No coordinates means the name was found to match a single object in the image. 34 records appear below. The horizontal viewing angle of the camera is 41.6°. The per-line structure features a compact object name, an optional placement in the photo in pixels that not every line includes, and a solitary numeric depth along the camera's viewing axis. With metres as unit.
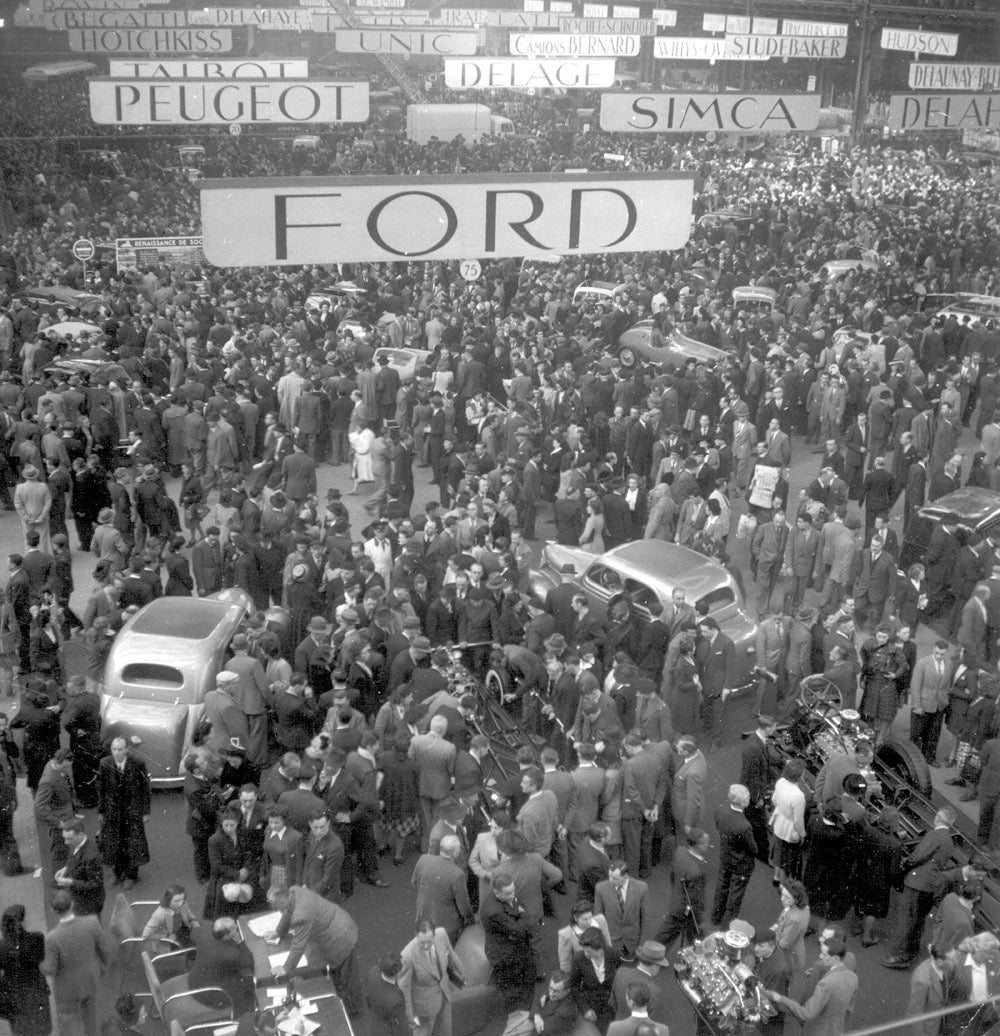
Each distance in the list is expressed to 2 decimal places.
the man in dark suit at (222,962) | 7.88
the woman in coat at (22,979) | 7.94
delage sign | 21.45
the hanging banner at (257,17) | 27.50
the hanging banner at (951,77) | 24.41
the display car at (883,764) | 9.80
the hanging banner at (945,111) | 21.72
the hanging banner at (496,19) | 29.61
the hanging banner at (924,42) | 29.95
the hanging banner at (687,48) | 26.58
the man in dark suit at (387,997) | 7.93
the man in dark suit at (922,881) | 9.09
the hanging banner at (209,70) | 17.72
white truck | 42.34
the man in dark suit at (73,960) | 7.98
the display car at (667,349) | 22.58
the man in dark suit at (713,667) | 12.16
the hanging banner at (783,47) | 26.25
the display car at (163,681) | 11.20
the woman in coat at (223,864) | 9.34
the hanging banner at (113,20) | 24.70
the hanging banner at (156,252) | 28.42
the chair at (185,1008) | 7.79
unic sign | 25.61
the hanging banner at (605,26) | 28.62
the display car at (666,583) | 12.95
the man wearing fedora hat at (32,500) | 15.39
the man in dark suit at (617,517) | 15.58
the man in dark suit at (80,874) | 8.60
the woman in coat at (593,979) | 7.99
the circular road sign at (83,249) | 28.72
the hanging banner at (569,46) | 23.97
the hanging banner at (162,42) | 23.70
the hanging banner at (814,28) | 32.35
